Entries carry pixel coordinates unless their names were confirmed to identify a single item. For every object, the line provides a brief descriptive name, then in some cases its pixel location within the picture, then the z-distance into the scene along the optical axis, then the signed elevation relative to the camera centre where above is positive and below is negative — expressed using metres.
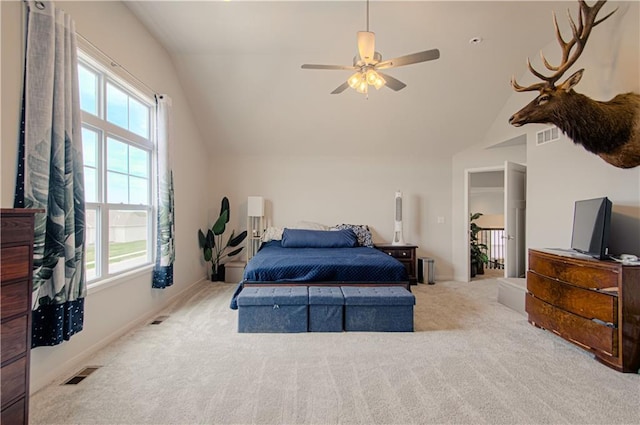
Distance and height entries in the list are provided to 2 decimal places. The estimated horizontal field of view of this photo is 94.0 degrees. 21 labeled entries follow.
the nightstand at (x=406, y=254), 5.10 -0.70
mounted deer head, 2.52 +0.87
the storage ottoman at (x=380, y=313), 2.96 -0.99
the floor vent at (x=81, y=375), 2.07 -1.17
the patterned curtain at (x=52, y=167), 1.89 +0.31
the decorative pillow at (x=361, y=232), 5.04 -0.33
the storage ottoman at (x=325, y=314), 2.95 -1.00
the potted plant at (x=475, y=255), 5.66 -0.81
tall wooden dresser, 1.31 -0.44
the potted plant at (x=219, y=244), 5.06 -0.54
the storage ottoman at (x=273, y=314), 2.93 -0.99
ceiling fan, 2.38 +1.25
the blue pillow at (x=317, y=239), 4.69 -0.41
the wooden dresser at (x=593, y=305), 2.22 -0.75
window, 2.62 +0.43
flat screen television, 2.47 -0.12
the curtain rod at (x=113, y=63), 2.42 +1.41
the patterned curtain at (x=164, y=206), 3.44 +0.08
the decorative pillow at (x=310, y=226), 5.28 -0.23
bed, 3.39 -0.67
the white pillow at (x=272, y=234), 5.12 -0.36
